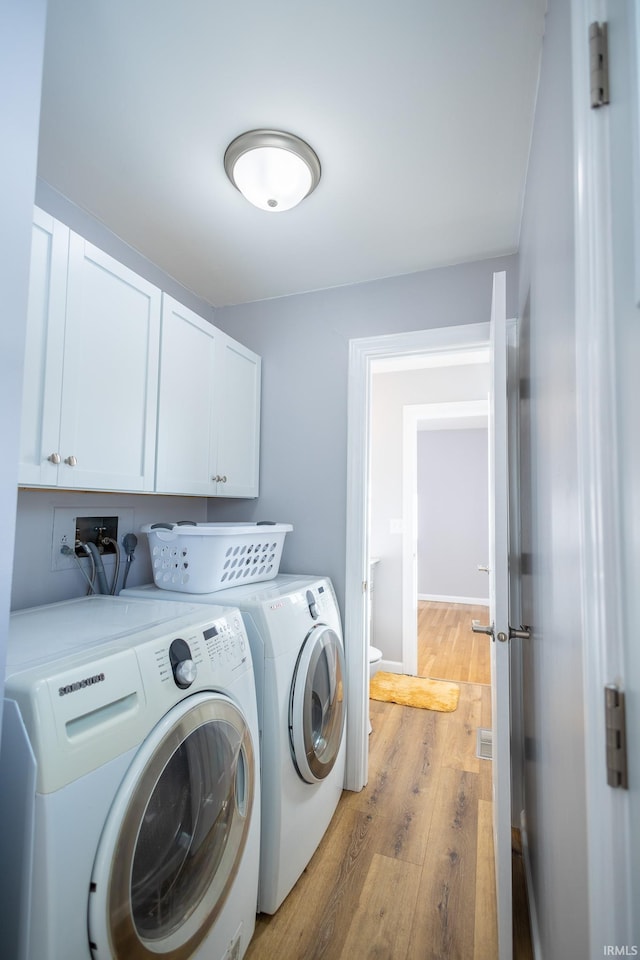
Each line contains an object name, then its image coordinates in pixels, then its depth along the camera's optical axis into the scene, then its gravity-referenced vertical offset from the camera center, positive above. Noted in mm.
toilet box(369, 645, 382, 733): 3072 -994
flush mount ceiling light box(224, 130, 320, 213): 1413 +1081
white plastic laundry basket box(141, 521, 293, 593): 1692 -183
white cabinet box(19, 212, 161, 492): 1242 +407
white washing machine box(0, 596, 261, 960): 775 -560
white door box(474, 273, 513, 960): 1274 -344
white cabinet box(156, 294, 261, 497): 1763 +417
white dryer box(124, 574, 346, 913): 1479 -733
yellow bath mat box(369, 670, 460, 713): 3006 -1251
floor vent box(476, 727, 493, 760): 2391 -1253
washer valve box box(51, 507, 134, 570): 1669 -89
